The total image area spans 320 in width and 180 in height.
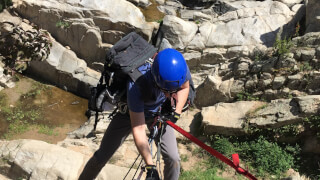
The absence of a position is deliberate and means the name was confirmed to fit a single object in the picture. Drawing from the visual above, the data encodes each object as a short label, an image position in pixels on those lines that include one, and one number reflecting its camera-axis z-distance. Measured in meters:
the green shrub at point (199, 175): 5.66
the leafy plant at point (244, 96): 7.87
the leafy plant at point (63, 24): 12.04
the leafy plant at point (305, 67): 7.57
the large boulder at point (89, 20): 11.84
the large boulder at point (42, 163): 5.07
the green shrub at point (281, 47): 7.94
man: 3.15
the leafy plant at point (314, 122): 5.94
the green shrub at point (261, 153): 5.77
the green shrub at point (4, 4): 11.73
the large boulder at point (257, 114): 6.24
